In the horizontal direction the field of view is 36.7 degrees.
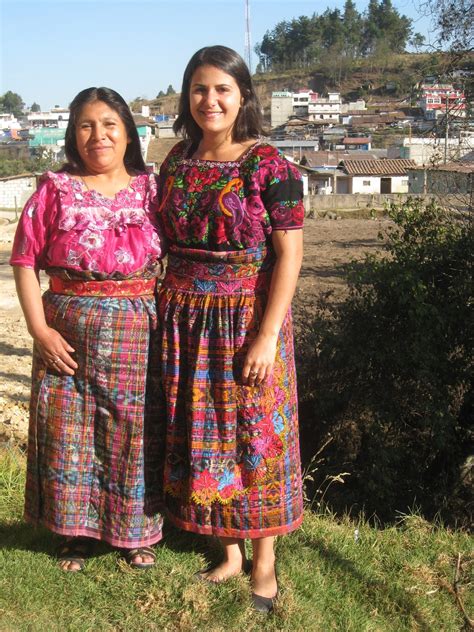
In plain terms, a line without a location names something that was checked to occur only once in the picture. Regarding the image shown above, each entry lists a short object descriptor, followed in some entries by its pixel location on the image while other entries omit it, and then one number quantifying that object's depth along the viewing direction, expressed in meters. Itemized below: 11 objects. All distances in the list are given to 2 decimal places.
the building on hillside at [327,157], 41.87
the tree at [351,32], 98.25
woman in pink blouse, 2.30
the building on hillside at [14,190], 35.67
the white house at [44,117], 98.76
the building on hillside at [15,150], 57.90
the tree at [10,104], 128.50
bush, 5.02
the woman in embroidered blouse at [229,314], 2.18
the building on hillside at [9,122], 97.88
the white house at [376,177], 38.00
